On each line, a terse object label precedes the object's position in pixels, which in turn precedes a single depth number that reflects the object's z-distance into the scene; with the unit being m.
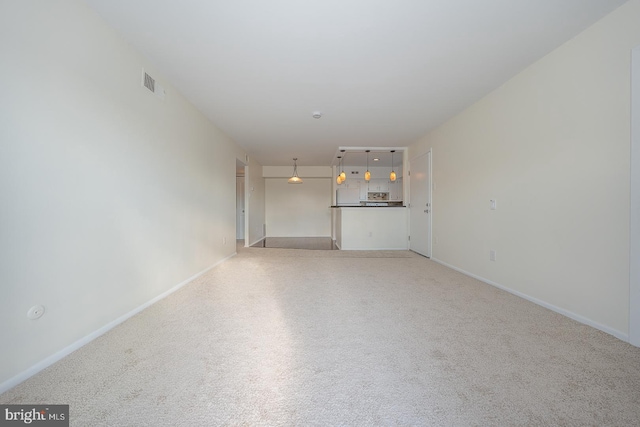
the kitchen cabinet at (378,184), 9.09
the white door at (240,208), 8.76
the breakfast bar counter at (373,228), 6.26
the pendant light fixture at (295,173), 7.88
